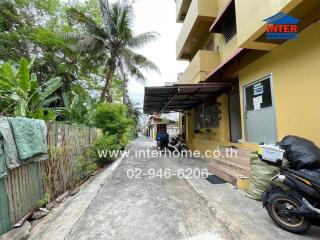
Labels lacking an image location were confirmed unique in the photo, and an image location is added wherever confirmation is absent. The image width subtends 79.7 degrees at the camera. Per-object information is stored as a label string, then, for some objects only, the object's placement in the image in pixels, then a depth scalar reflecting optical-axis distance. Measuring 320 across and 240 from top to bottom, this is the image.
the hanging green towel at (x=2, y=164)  2.79
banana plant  5.11
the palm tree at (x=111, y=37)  11.91
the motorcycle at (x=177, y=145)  12.72
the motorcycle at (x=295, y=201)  2.62
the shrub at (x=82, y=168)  5.61
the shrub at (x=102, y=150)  7.94
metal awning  7.48
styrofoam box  3.18
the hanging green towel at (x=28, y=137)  3.16
